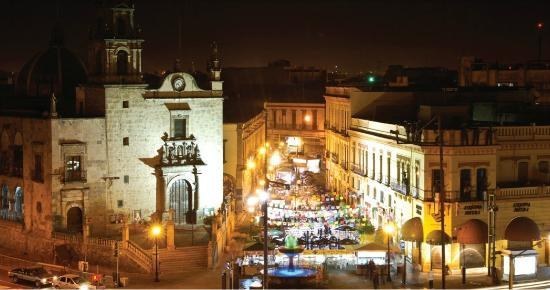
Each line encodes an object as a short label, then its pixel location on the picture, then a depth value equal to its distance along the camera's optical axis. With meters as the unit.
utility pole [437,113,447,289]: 41.66
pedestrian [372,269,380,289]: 44.33
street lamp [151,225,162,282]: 46.72
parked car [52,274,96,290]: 42.78
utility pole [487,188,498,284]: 45.94
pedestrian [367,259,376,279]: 46.75
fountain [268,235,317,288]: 41.16
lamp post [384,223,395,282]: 46.89
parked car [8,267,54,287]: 44.12
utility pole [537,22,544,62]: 101.94
